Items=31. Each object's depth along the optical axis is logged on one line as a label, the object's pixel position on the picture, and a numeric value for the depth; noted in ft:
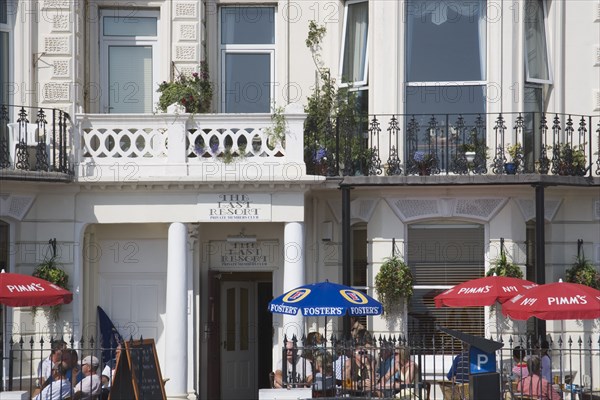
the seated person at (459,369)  65.87
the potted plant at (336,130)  75.15
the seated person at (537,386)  60.75
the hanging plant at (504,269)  73.87
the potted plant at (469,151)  73.97
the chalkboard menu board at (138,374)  59.00
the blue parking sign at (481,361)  53.16
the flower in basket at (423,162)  74.28
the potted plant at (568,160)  74.28
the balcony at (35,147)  71.51
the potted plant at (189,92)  76.23
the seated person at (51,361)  59.26
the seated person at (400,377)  60.13
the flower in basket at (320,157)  74.69
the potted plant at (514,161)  73.36
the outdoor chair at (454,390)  62.95
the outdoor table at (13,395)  58.54
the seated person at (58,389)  59.21
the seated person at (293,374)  61.36
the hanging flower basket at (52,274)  72.90
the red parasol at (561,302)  63.52
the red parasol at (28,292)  65.57
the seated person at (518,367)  61.05
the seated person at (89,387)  60.13
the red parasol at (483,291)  69.51
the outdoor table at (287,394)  61.16
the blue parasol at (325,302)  65.67
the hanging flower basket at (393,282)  74.43
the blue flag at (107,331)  75.92
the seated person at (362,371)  59.72
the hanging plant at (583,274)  74.90
